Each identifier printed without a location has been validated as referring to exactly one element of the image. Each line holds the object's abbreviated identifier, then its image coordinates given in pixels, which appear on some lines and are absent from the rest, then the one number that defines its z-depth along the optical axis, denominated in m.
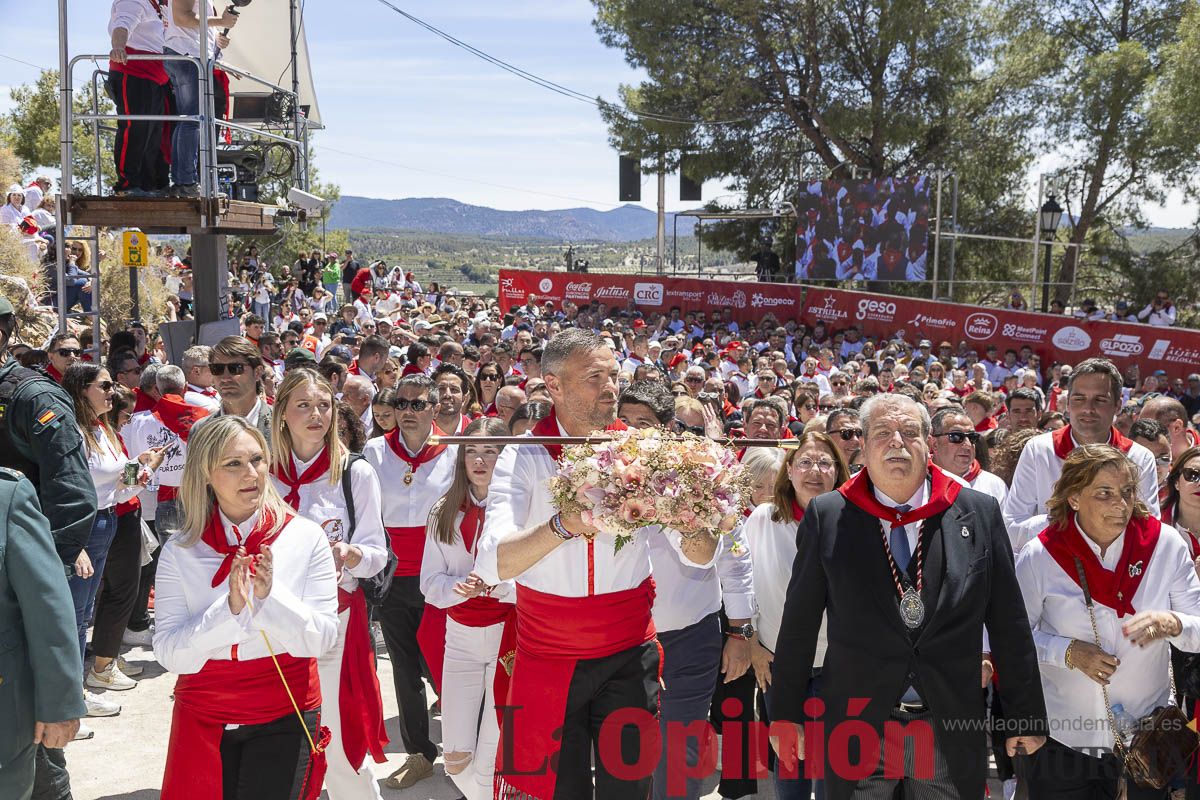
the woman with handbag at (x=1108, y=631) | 4.07
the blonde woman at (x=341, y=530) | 4.61
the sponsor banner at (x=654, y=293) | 26.59
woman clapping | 3.55
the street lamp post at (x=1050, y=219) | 22.28
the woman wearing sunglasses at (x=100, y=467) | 6.12
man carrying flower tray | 3.80
